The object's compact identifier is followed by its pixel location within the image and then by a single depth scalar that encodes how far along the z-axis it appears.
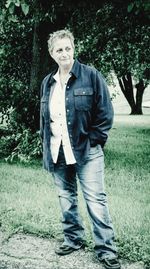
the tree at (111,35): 10.45
